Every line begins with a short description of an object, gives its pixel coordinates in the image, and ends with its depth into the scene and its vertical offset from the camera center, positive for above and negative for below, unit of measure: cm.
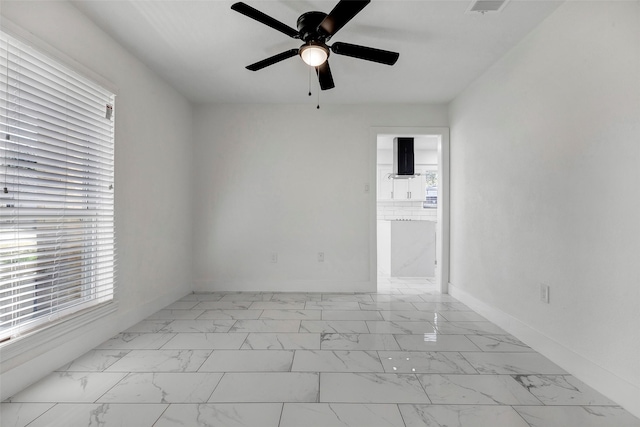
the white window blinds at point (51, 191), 167 +16
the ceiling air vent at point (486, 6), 198 +143
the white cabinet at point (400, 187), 689 +67
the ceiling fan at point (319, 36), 171 +116
